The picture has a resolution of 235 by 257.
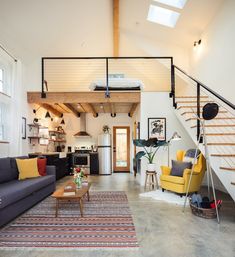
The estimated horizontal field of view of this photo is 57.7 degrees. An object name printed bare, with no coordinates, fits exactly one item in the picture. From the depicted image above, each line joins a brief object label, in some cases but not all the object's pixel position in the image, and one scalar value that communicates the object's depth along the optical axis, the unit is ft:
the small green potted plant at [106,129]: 29.41
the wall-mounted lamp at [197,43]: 20.51
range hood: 28.78
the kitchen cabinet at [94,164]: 27.73
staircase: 10.95
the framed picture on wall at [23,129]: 18.76
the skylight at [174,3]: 17.35
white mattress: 19.11
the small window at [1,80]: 17.17
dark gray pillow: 15.56
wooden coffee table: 11.15
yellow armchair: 14.57
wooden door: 30.07
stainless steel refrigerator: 27.61
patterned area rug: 8.25
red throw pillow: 15.66
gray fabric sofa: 9.94
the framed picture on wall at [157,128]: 19.31
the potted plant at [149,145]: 17.38
